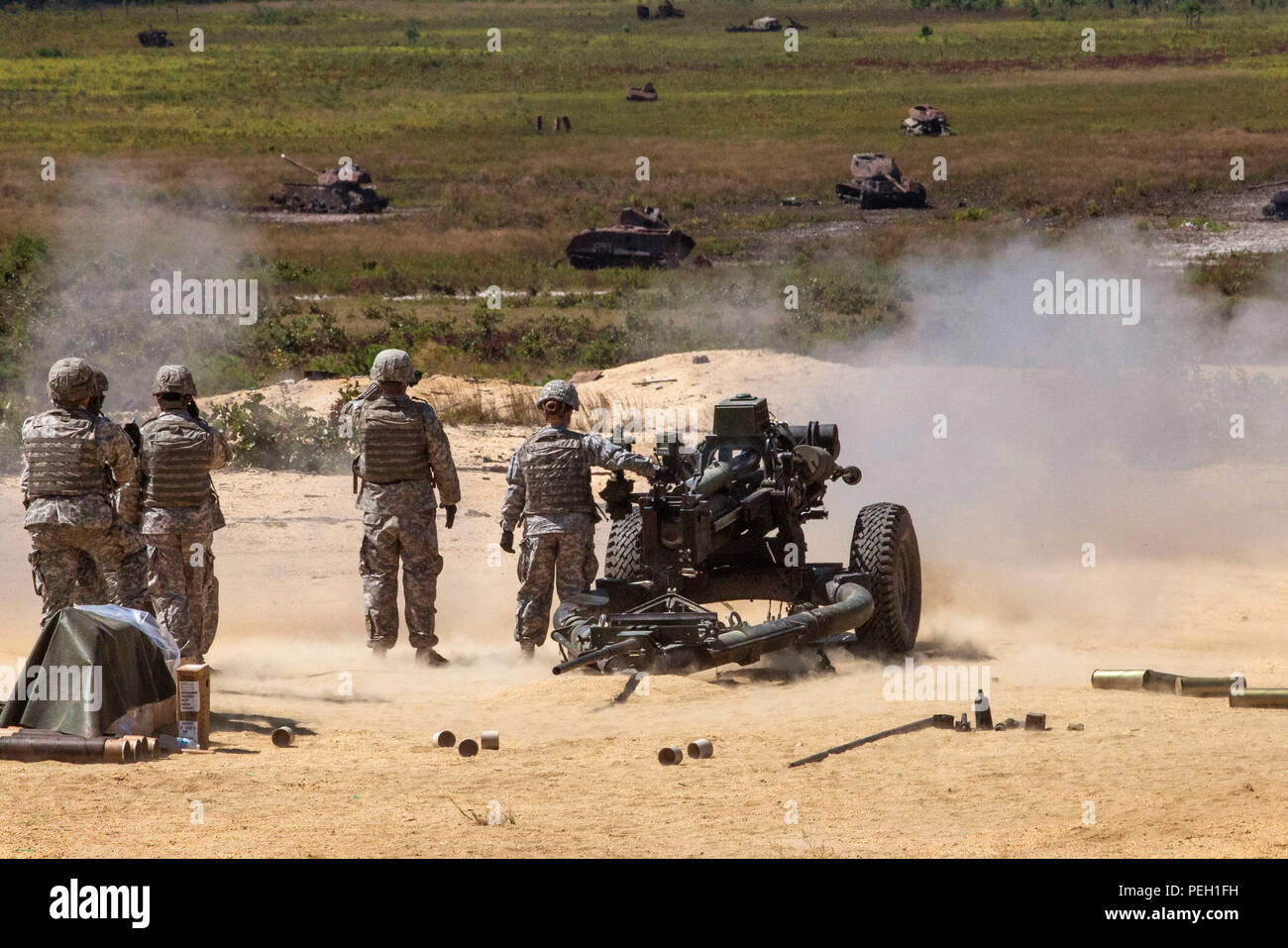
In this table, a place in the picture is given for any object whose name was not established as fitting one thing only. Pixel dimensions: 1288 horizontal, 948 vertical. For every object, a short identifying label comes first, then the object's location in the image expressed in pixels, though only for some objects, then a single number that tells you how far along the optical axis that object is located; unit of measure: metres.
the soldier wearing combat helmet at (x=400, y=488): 20.11
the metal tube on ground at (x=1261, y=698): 17.28
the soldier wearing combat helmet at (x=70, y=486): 17.09
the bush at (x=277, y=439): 32.12
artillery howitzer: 18.94
